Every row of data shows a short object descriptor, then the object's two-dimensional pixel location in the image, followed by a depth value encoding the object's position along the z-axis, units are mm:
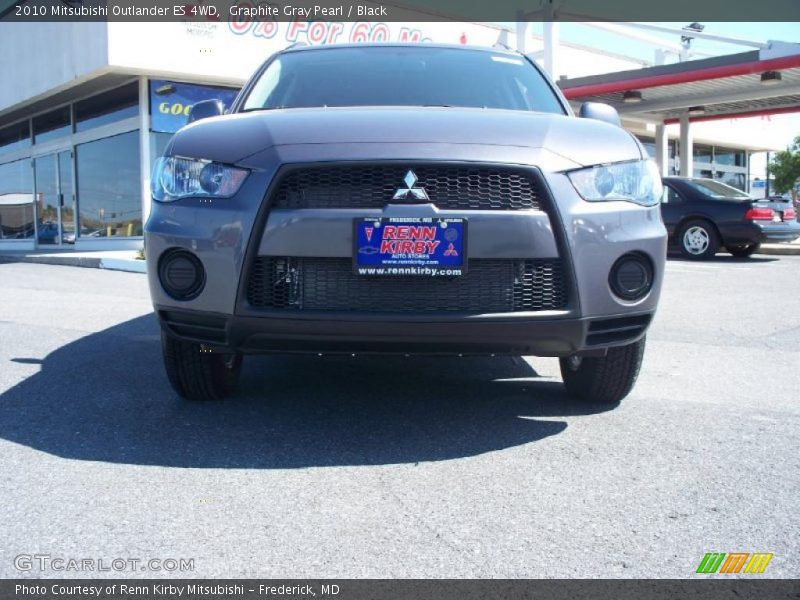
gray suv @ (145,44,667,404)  2598
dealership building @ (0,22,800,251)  13945
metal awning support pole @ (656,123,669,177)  21594
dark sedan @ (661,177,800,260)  11430
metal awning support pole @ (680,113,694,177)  20142
